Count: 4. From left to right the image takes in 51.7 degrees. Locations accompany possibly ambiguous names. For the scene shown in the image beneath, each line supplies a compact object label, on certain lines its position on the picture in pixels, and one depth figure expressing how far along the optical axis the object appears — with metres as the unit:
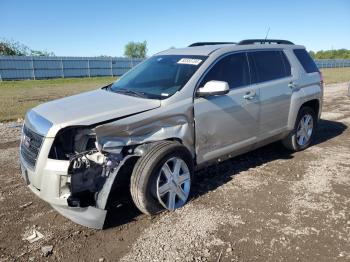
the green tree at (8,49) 47.38
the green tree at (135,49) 97.38
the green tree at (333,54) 99.75
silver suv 3.63
